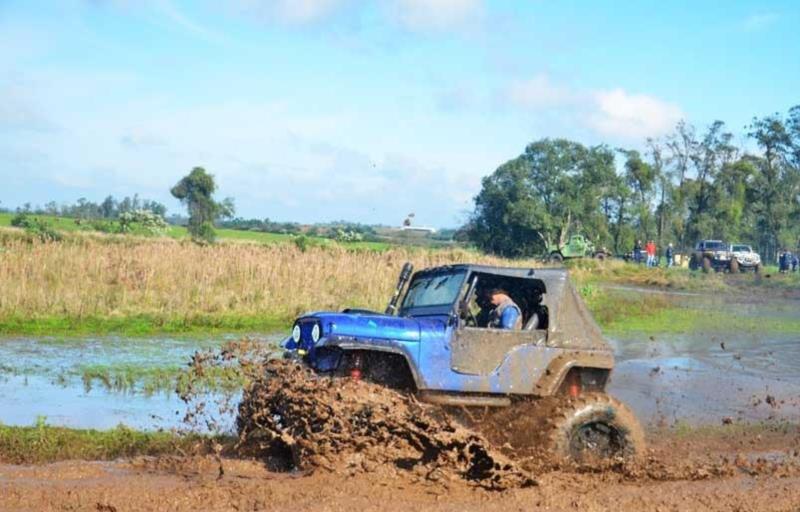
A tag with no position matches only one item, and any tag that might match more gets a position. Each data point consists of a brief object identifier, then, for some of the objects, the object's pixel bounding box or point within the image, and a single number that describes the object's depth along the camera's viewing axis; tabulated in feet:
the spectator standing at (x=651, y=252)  184.80
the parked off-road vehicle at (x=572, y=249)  173.27
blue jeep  29.19
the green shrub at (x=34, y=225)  116.49
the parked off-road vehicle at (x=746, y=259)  182.29
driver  31.91
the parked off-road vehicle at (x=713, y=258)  179.83
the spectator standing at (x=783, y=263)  184.87
